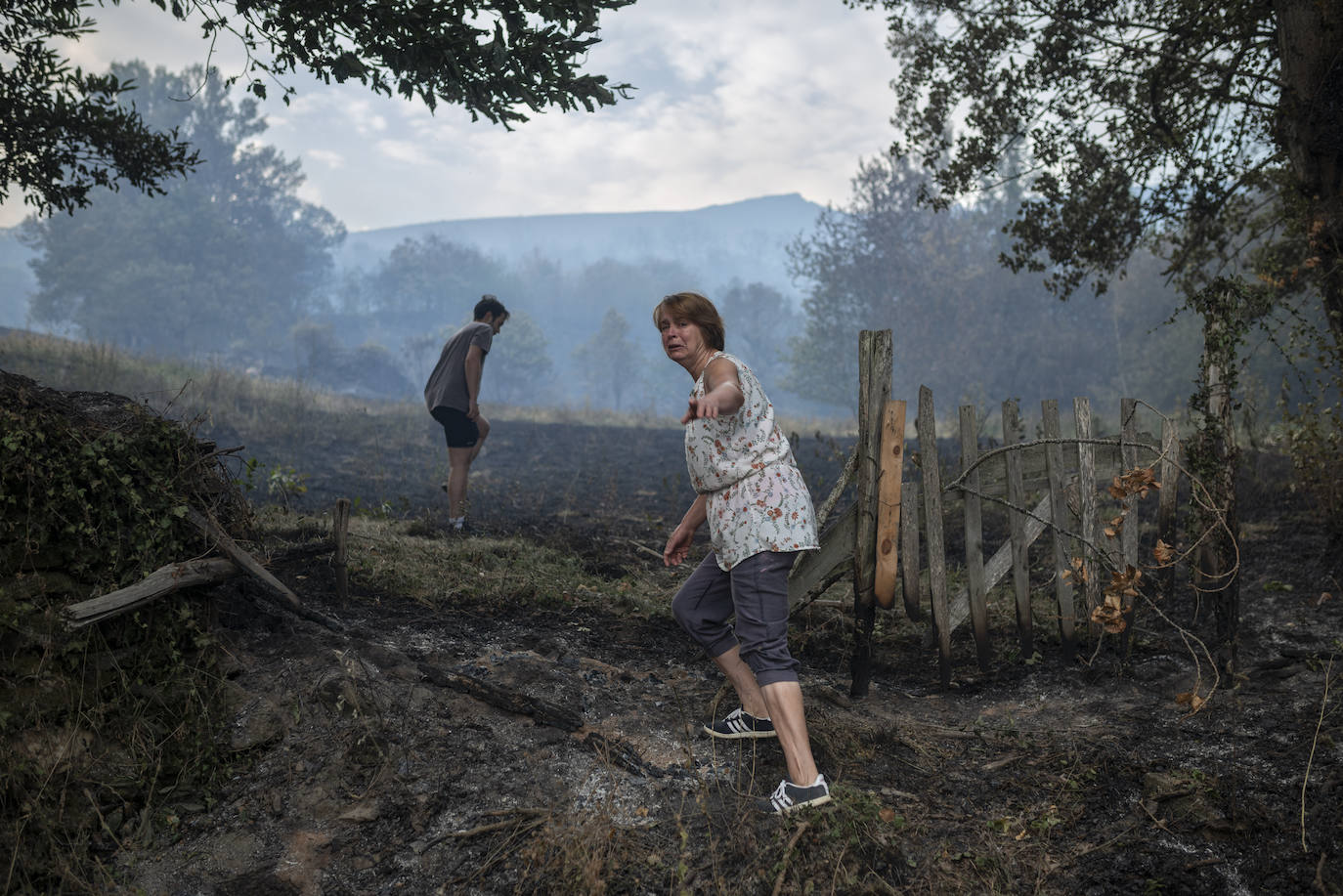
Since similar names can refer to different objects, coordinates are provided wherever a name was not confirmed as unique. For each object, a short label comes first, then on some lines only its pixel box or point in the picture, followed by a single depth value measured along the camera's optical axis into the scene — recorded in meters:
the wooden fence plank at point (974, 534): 4.89
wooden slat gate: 4.27
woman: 3.27
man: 7.67
